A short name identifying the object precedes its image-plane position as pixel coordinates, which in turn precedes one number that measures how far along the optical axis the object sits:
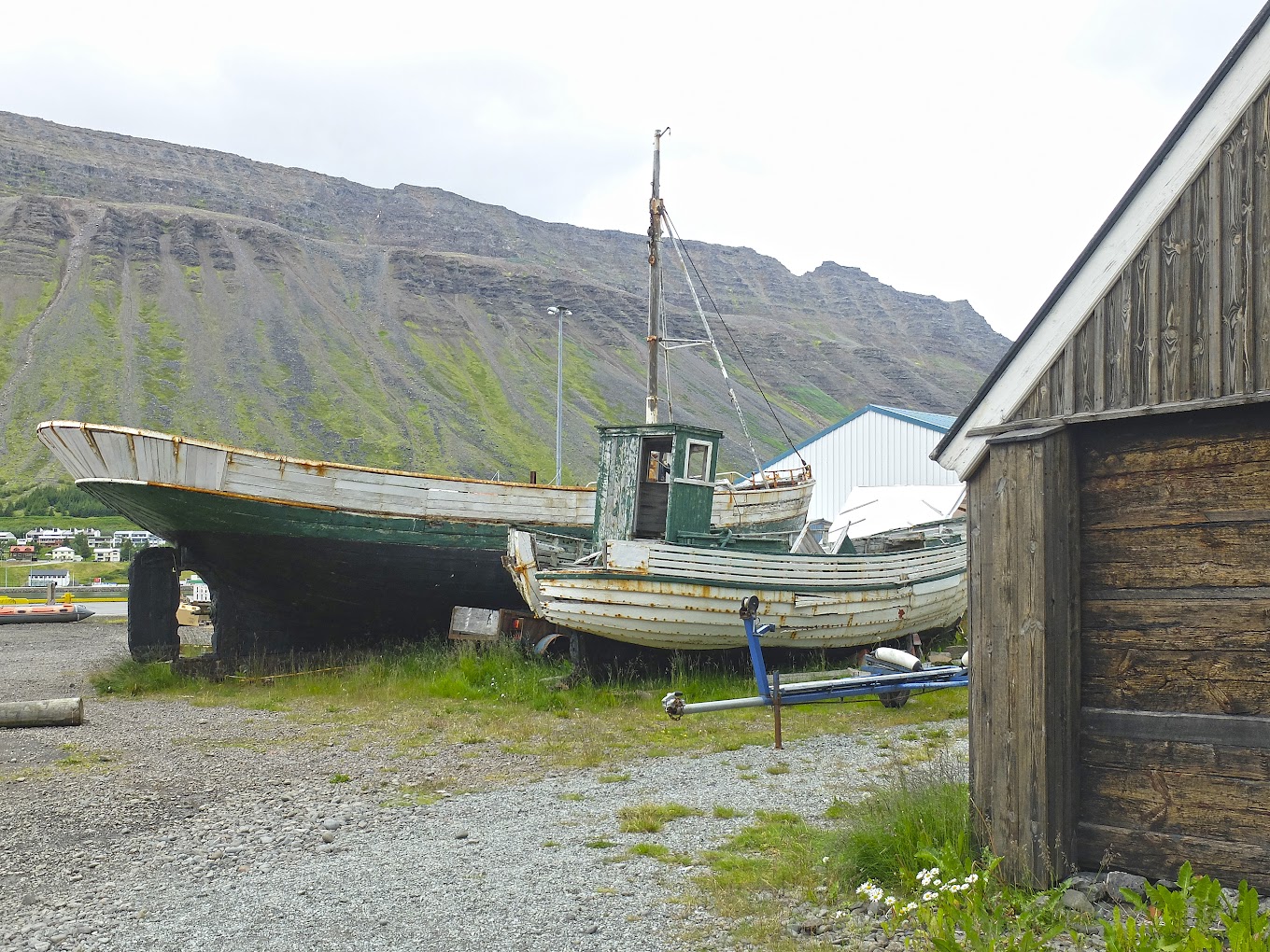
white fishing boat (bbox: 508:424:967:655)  12.65
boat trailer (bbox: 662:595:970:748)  9.28
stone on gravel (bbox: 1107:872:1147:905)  4.88
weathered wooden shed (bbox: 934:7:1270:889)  4.77
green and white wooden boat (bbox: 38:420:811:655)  14.49
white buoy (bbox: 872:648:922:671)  10.26
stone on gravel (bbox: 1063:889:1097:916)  4.82
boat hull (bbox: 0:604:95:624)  25.77
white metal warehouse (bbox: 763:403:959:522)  30.47
